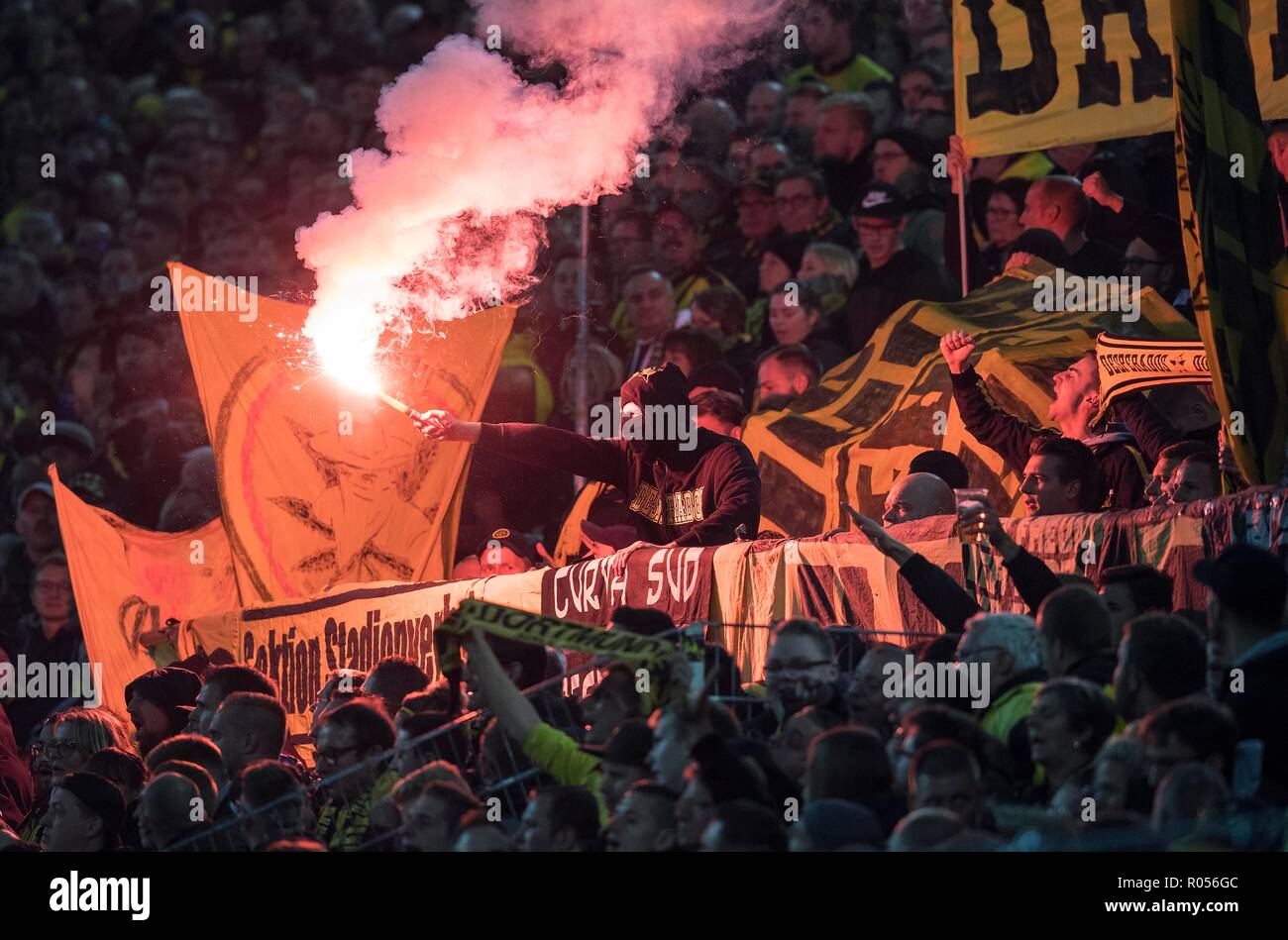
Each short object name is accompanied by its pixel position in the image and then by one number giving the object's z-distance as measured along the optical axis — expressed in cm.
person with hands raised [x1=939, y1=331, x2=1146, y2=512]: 792
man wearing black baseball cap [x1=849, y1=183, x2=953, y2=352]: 1037
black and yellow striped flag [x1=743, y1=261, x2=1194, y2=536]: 866
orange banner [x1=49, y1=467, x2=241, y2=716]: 1144
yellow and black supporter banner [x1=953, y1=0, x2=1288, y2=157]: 872
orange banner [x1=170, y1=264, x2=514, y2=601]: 1015
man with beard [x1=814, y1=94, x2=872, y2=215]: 1107
